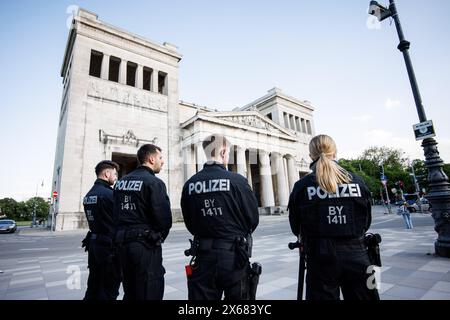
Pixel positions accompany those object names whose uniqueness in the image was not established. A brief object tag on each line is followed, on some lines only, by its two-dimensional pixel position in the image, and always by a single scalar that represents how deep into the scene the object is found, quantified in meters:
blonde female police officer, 2.00
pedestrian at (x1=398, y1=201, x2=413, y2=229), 11.30
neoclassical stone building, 21.70
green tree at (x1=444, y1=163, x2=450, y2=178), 56.73
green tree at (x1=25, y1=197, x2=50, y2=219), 77.38
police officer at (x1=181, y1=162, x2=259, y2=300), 2.10
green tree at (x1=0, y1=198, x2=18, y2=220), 77.55
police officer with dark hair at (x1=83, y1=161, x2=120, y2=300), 3.22
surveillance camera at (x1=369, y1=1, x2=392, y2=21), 6.05
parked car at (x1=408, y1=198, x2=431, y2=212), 24.09
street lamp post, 5.32
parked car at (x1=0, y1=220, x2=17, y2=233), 24.98
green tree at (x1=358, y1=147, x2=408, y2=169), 61.66
